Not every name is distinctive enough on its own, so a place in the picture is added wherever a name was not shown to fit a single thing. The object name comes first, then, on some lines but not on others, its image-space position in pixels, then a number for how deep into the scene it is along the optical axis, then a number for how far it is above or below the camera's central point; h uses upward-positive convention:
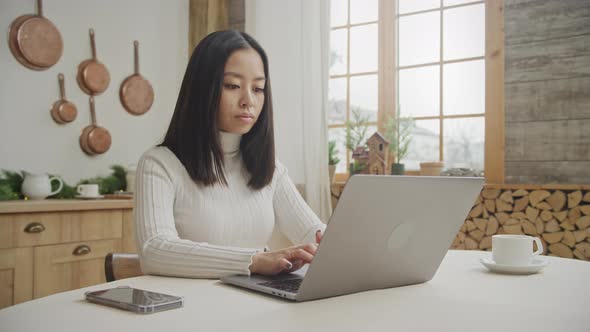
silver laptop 0.77 -0.11
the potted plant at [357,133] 3.05 +0.25
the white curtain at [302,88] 3.06 +0.53
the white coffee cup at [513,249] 1.12 -0.17
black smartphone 0.75 -0.19
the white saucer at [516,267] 1.11 -0.20
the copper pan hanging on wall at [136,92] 3.21 +0.51
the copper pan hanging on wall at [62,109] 2.79 +0.35
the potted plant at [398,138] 2.93 +0.22
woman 1.32 +0.03
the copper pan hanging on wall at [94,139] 2.94 +0.20
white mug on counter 2.65 -0.09
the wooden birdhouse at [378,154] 2.90 +0.11
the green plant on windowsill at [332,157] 3.14 +0.10
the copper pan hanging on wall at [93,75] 2.93 +0.56
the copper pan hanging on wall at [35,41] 2.61 +0.68
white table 0.69 -0.21
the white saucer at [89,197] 2.65 -0.13
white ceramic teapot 2.46 -0.07
